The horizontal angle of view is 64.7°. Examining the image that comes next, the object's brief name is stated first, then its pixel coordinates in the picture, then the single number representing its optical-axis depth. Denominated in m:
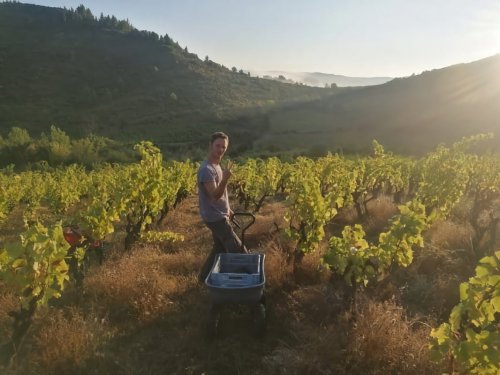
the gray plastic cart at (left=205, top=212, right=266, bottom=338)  3.83
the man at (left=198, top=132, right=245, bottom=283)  4.68
